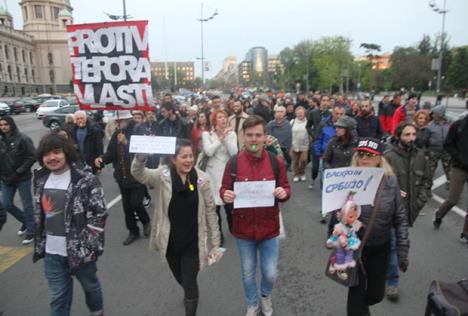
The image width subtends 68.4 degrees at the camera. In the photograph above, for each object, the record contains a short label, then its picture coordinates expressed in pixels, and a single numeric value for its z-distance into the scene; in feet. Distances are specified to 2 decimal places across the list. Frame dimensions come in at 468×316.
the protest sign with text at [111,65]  14.19
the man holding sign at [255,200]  9.75
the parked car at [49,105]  90.86
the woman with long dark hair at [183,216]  9.96
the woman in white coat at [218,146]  15.07
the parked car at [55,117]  69.21
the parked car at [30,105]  127.05
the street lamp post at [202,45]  108.03
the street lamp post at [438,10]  89.22
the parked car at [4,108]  103.21
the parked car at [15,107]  118.65
